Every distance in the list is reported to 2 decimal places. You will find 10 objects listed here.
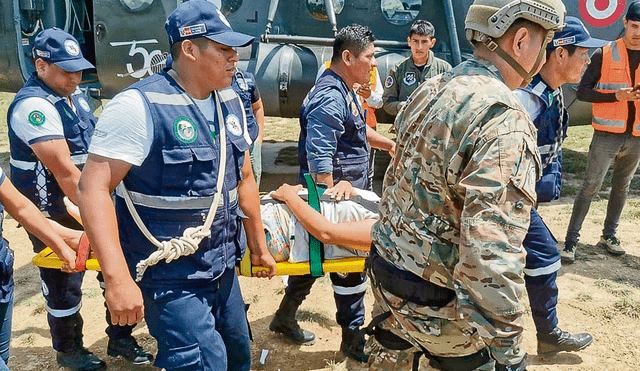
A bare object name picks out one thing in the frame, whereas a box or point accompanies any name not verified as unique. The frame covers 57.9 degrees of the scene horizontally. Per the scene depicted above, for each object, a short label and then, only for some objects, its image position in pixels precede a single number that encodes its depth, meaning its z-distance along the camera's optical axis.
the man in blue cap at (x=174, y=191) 2.08
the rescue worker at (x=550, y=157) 3.19
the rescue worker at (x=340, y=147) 3.54
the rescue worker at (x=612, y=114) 4.69
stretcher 3.00
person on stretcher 3.05
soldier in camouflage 1.74
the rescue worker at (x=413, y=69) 5.52
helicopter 6.34
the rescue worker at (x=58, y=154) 3.05
